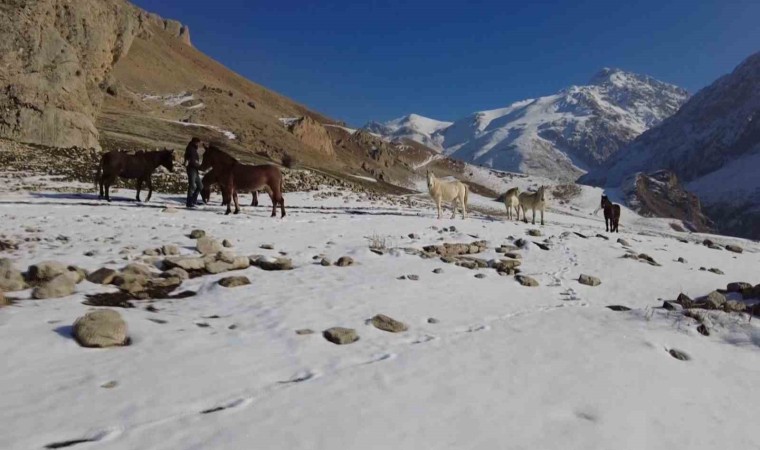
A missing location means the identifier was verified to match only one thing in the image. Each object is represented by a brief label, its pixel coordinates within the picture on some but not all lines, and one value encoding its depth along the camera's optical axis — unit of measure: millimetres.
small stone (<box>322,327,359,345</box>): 5770
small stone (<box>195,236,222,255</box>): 9617
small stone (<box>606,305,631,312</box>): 7945
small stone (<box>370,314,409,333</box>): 6332
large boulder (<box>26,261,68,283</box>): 6918
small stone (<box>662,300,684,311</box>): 7965
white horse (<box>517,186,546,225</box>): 21562
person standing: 16469
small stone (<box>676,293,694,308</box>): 8238
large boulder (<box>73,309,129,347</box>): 4988
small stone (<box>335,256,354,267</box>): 9672
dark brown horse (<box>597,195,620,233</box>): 21875
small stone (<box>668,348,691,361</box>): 5926
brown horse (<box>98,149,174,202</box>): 17031
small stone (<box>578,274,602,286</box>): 9766
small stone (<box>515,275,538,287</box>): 9250
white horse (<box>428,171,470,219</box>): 19656
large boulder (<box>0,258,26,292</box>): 6340
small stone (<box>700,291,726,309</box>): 8109
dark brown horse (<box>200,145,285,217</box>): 16219
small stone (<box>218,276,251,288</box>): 7680
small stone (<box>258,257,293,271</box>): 9047
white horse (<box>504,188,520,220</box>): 23484
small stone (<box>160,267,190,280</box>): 7988
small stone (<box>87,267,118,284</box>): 7203
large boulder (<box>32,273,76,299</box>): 6261
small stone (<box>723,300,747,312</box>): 7770
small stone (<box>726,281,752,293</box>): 9352
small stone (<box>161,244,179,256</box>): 9156
